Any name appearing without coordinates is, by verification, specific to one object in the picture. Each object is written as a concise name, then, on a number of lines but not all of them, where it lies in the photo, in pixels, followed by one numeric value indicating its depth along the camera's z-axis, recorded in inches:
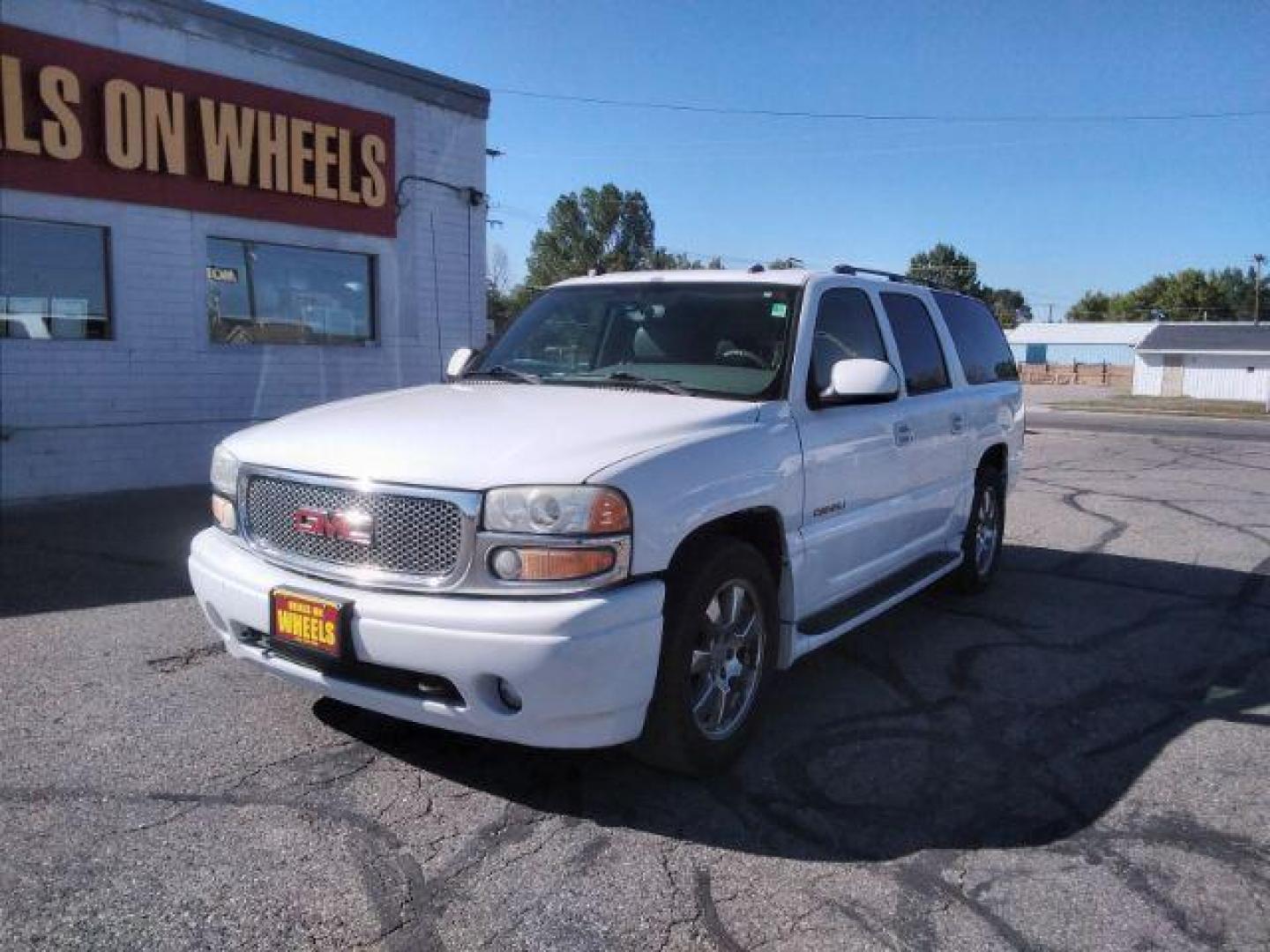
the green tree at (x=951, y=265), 3457.2
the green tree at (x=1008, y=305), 4161.7
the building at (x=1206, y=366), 2126.0
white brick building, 354.6
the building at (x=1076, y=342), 3452.3
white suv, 120.0
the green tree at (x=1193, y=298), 3993.6
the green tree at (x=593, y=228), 2677.2
